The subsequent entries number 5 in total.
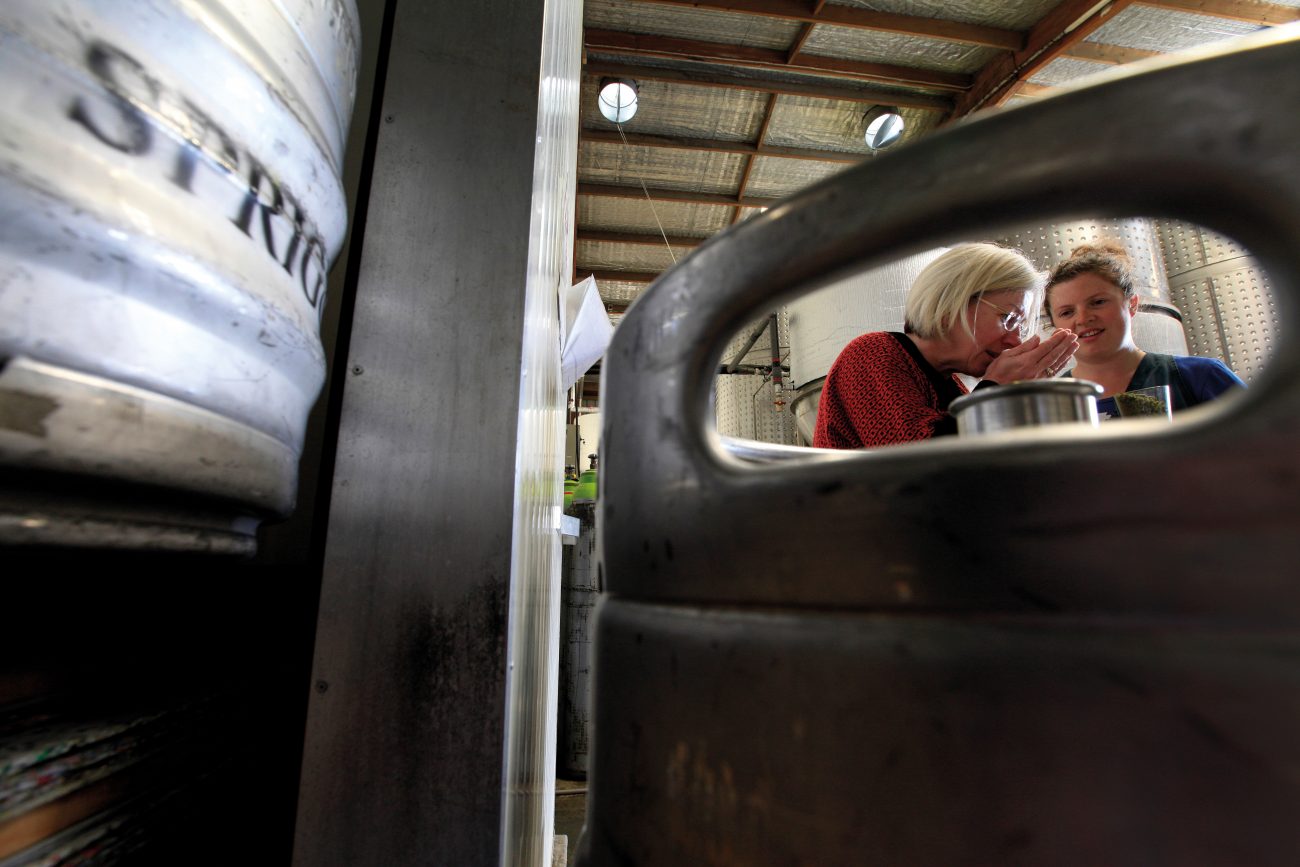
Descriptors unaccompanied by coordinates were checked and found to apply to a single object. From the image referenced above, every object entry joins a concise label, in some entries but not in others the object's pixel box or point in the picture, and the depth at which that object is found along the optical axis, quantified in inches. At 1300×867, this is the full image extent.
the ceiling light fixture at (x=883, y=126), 146.5
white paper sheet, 58.4
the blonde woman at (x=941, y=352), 51.1
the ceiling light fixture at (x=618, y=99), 135.0
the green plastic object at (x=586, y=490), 133.0
